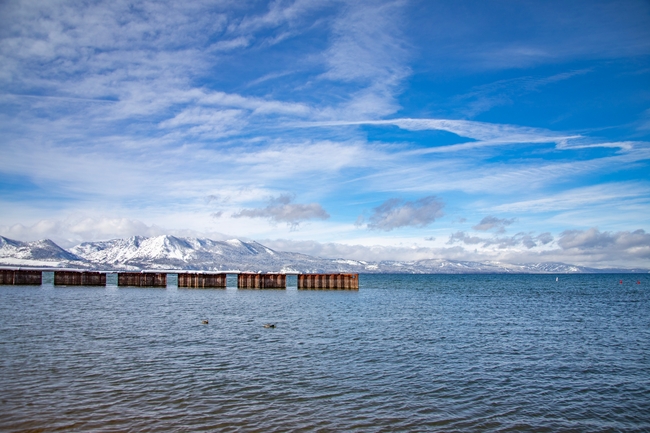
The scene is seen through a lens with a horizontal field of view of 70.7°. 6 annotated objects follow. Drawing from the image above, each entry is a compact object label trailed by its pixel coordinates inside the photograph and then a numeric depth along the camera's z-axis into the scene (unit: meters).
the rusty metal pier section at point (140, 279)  99.69
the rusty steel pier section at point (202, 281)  99.88
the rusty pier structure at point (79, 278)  96.31
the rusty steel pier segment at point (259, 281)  95.50
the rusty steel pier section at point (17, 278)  94.00
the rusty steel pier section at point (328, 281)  96.44
